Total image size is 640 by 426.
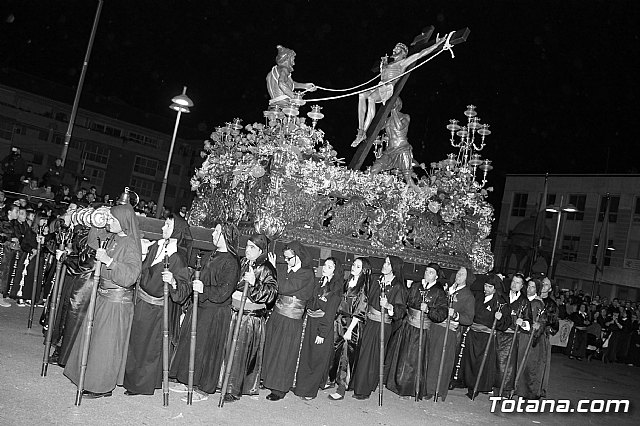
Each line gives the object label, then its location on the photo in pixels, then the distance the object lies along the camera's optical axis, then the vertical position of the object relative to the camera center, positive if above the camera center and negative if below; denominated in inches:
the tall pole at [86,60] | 661.0 +155.8
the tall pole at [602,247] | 1156.8 +101.8
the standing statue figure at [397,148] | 443.5 +82.8
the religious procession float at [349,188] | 361.7 +41.5
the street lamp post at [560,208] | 1045.2 +145.2
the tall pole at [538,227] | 883.0 +95.1
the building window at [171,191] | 1895.9 +91.0
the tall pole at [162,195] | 595.7 +23.2
